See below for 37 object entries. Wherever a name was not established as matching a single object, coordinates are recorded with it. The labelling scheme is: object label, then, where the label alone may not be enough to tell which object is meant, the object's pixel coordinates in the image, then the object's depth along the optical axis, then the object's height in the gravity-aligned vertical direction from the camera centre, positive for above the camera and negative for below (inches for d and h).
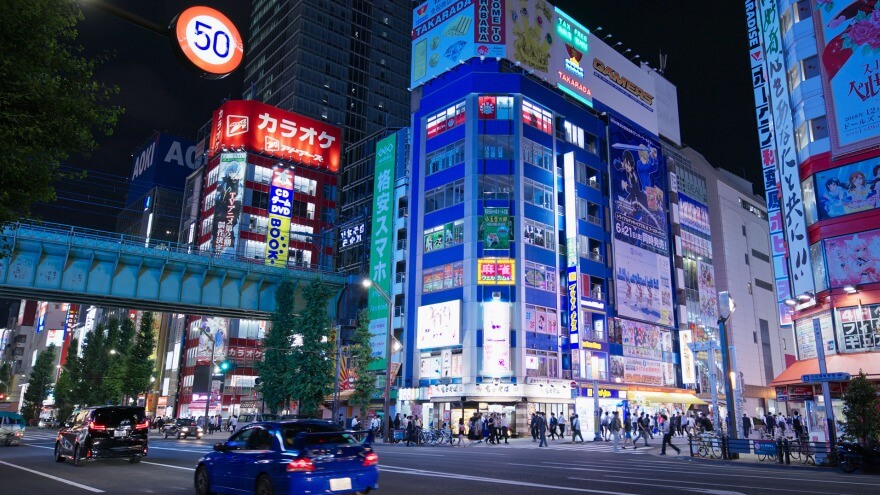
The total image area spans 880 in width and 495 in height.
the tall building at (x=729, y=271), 2807.6 +659.7
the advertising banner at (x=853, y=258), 1157.1 +280.5
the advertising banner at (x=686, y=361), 2500.0 +169.2
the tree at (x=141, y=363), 2851.9 +140.0
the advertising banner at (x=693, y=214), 2895.2 +898.9
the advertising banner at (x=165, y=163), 4407.0 +1653.3
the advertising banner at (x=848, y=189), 1182.3 +422.3
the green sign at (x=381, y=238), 2235.5 +610.0
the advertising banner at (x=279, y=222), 3125.0 +879.6
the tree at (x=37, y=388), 3668.8 +17.0
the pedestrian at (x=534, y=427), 1493.6 -64.7
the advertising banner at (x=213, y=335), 3174.2 +295.7
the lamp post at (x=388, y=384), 1447.5 +30.8
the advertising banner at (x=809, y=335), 1211.2 +144.9
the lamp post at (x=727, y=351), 1005.8 +87.9
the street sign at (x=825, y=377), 866.8 +41.0
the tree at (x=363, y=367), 1840.6 +90.2
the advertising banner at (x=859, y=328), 1135.0 +146.3
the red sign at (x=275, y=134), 3353.8 +1457.6
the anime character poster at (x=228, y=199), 3270.2 +1038.9
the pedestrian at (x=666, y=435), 1053.2 -54.7
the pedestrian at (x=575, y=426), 1496.1 -59.0
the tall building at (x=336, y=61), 4404.5 +2499.9
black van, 706.2 -49.3
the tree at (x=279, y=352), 1737.2 +126.6
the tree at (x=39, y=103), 418.6 +207.8
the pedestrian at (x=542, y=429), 1330.0 -60.1
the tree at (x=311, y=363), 1744.6 +93.9
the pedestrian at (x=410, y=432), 1386.6 -75.8
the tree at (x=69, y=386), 3159.5 +28.6
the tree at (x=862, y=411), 812.6 -5.7
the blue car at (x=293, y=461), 360.5 -39.4
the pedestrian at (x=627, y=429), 1377.7 -58.5
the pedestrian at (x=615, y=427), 1198.8 -48.6
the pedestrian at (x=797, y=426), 1181.7 -38.9
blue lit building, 1915.6 +573.4
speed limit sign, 269.0 +159.4
